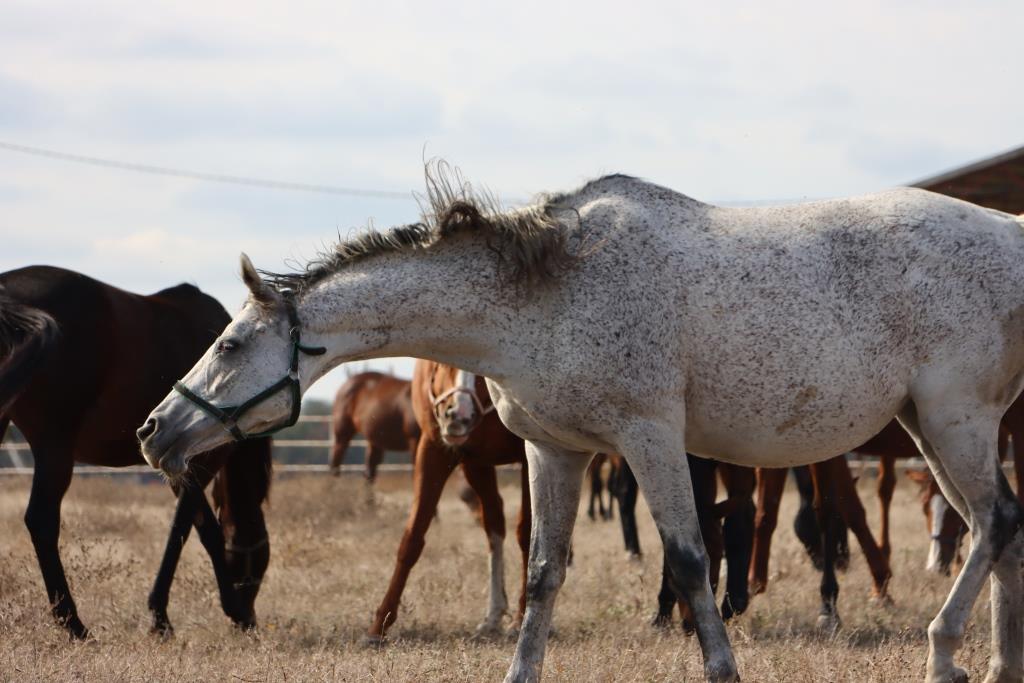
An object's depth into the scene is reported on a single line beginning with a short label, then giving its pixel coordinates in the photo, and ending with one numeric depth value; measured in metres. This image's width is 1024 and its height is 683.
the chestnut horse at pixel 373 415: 44.69
